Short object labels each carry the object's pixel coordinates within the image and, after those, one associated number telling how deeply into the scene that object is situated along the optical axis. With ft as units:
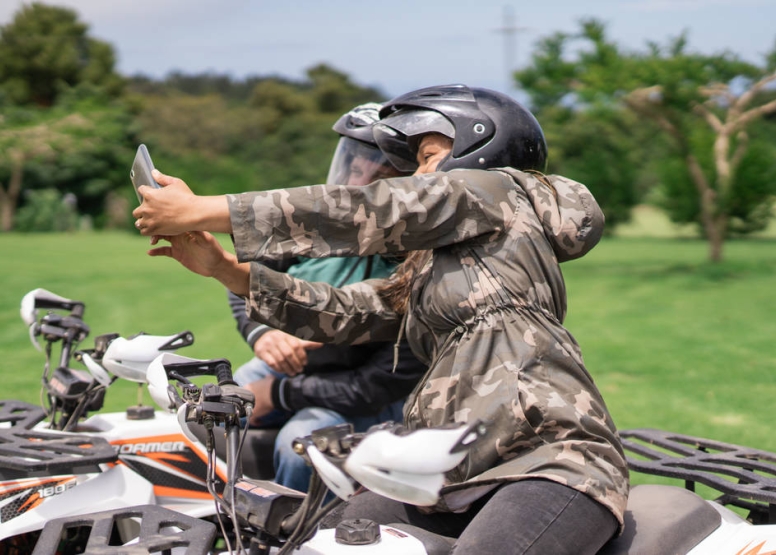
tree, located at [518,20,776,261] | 70.95
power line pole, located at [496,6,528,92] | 125.29
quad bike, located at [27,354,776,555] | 5.96
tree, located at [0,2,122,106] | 206.18
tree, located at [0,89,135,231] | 154.30
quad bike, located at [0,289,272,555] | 9.88
